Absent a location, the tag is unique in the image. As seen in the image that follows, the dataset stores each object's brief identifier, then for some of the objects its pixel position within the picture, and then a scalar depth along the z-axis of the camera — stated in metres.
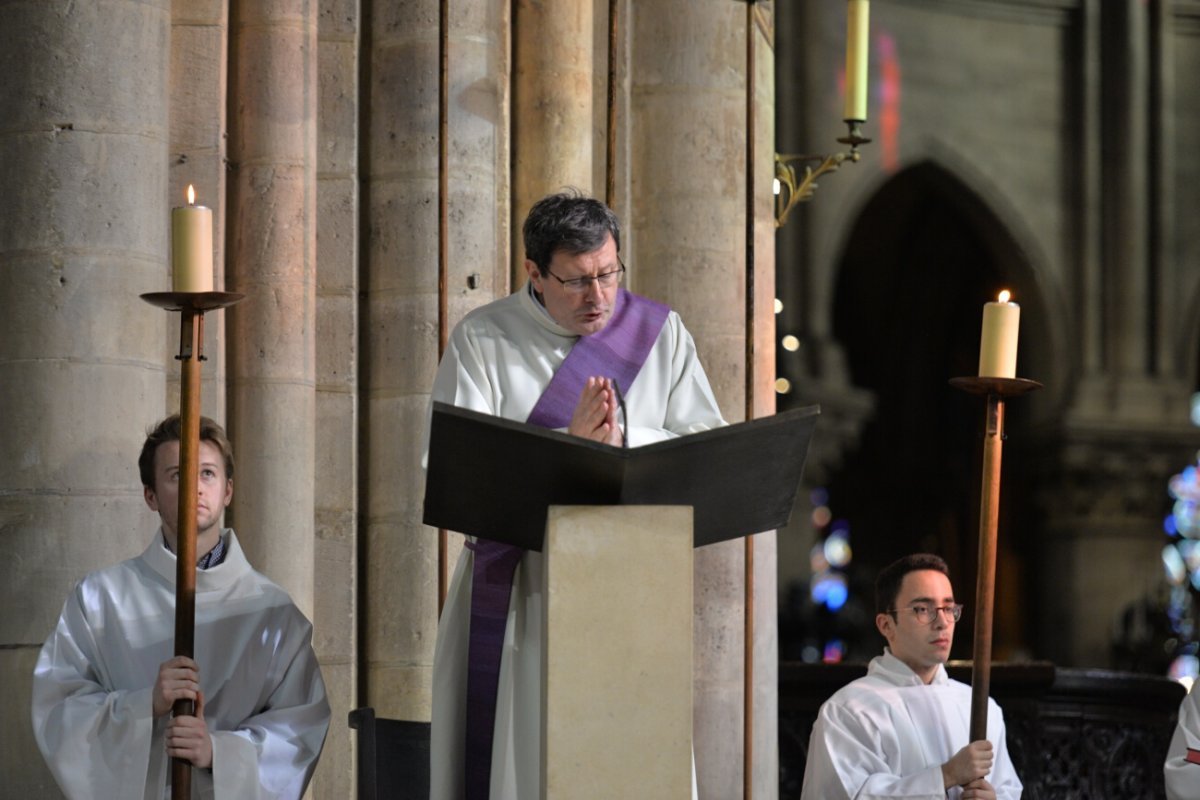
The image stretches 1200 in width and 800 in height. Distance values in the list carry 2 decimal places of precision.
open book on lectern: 7.14
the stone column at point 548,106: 13.39
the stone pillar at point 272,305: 11.17
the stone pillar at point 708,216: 14.74
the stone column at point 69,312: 9.32
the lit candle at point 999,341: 8.77
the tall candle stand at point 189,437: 7.92
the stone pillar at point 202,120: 10.84
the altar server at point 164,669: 8.41
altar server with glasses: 10.27
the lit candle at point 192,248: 7.91
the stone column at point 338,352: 12.02
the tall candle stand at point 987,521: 8.73
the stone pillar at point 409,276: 12.16
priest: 8.37
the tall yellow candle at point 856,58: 15.79
